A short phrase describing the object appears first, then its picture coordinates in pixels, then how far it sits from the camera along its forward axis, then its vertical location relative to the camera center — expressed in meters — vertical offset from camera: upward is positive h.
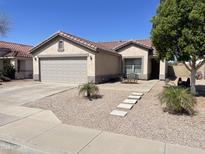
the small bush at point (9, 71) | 21.06 -0.13
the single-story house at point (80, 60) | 16.17 +1.01
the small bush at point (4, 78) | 19.50 -0.89
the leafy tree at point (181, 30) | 8.91 +2.14
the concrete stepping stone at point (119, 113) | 7.15 -1.75
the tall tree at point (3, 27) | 26.95 +6.50
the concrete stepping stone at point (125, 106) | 8.02 -1.64
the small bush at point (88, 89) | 9.79 -1.04
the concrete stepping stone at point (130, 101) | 8.89 -1.57
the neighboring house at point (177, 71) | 28.00 -0.12
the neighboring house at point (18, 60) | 22.00 +1.26
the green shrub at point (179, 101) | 6.89 -1.19
